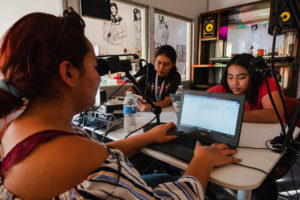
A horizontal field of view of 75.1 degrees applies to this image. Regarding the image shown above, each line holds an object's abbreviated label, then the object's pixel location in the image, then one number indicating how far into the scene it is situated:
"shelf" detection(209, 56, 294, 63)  2.76
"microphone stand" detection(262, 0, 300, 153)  0.58
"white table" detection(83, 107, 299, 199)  0.64
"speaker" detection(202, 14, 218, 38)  3.47
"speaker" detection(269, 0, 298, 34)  0.62
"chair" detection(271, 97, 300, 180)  1.03
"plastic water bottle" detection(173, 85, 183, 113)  1.30
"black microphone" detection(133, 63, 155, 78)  1.12
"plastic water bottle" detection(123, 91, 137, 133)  1.14
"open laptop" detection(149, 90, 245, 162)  0.84
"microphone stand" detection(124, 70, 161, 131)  0.97
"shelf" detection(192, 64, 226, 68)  3.42
